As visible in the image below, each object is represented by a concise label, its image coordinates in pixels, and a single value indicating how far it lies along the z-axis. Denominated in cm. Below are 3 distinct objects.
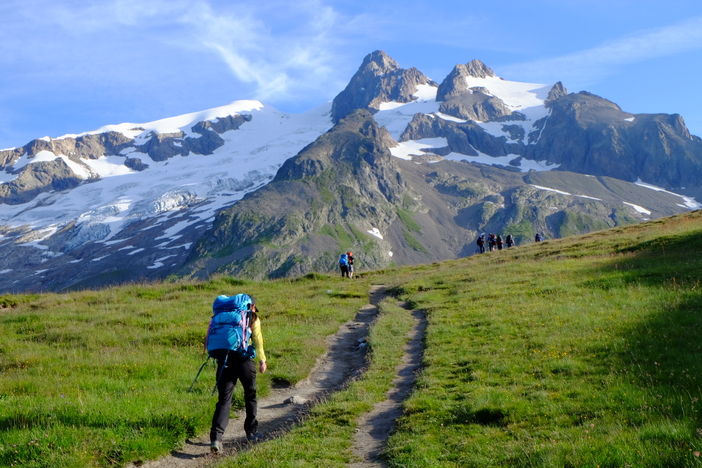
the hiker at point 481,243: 6116
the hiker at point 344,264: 4528
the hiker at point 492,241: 6134
